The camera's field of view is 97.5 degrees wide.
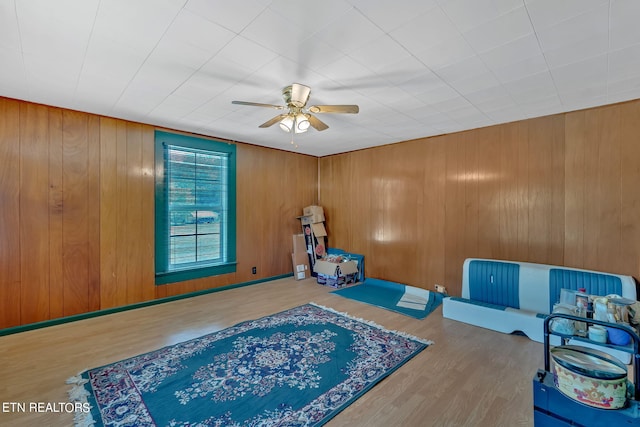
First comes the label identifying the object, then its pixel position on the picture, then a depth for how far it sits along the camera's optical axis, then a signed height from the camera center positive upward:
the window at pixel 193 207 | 4.30 +0.12
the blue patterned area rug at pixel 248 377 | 1.96 -1.37
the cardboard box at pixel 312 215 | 5.93 -0.01
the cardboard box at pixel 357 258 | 5.59 -0.89
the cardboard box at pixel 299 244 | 5.79 -0.60
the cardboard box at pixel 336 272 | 5.17 -1.09
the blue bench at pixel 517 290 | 3.01 -0.92
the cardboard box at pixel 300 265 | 5.70 -1.04
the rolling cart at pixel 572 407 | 1.22 -0.88
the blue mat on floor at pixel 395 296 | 3.97 -1.33
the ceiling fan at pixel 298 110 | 2.57 +0.99
